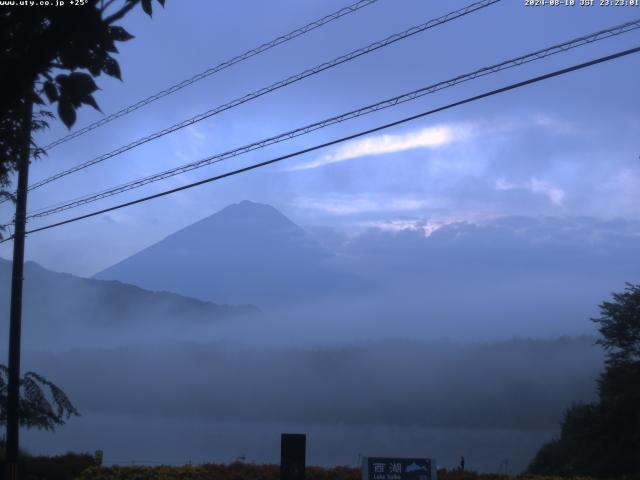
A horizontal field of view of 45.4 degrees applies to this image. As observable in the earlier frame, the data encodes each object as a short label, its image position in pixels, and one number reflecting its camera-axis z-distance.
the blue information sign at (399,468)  11.93
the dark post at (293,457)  12.29
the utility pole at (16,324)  13.38
